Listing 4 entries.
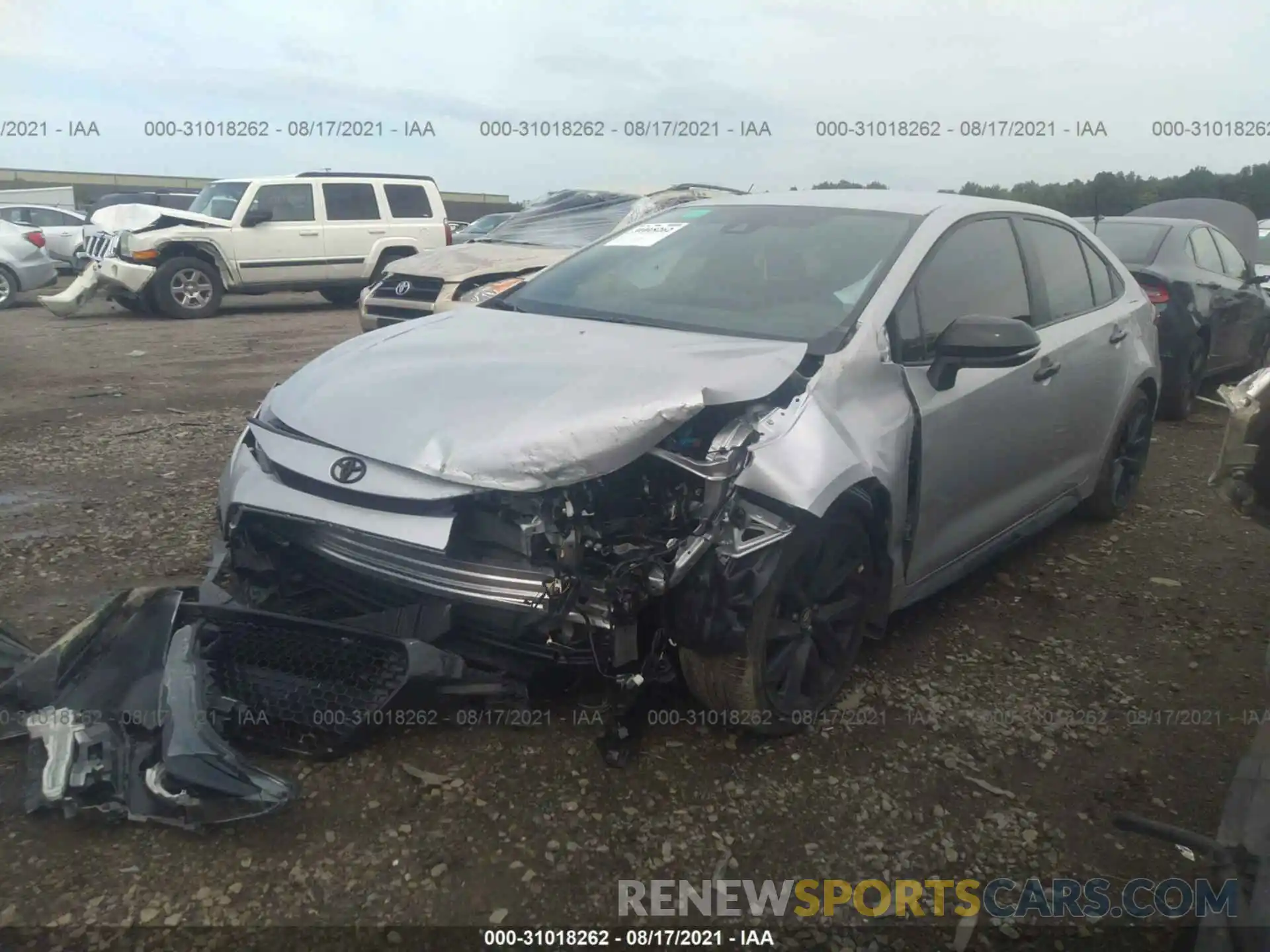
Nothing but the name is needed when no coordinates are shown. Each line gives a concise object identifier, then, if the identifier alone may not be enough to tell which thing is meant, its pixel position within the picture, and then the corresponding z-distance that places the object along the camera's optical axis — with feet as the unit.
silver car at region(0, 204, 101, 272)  60.18
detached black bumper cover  7.82
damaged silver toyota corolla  8.50
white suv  40.40
